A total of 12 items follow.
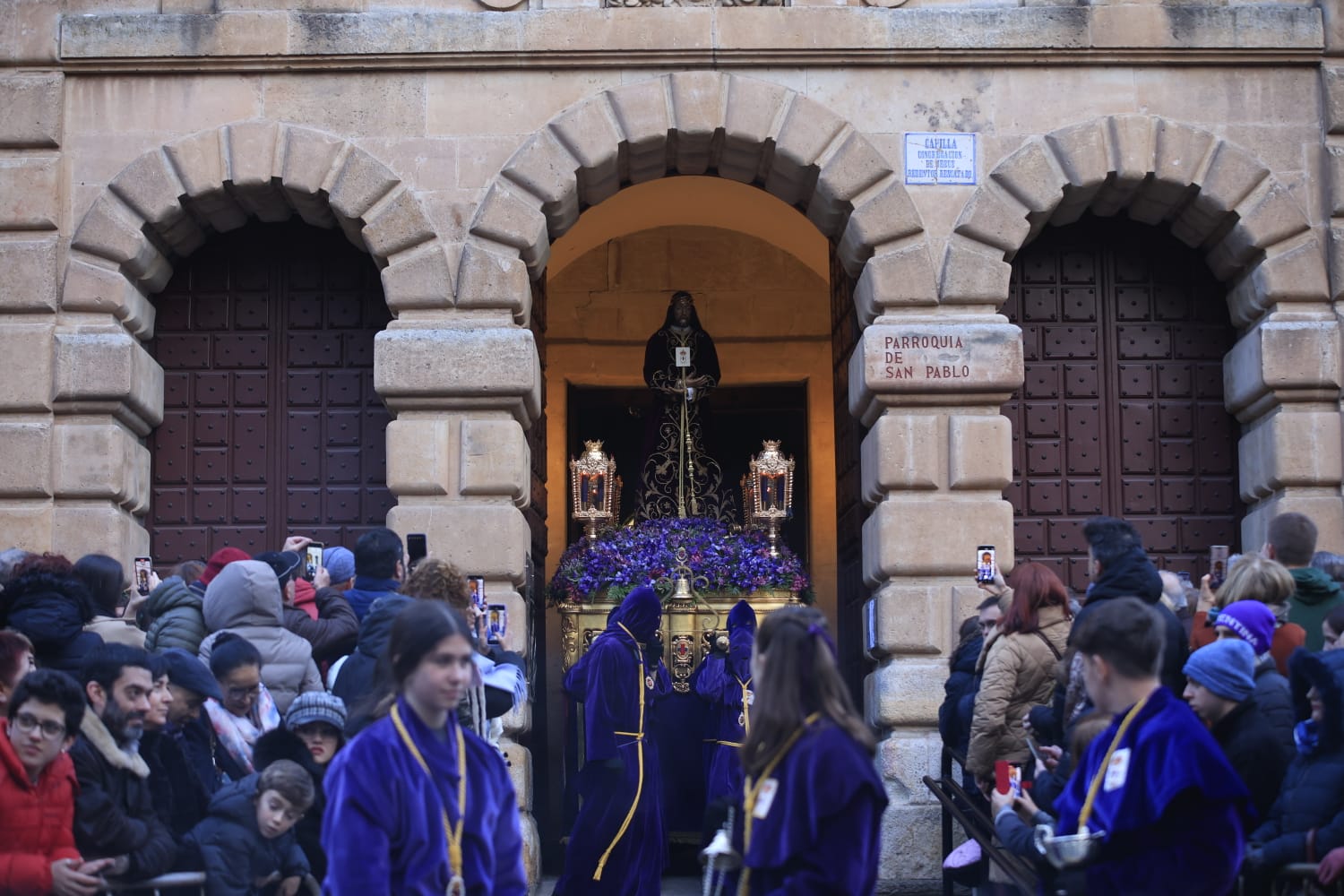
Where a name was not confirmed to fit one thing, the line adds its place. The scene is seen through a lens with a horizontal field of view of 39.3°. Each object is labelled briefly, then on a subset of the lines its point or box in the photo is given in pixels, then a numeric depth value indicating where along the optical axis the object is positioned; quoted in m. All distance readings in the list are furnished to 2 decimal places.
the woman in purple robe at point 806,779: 5.67
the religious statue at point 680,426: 15.40
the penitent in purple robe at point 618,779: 11.10
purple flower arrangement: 13.85
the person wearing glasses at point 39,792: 6.61
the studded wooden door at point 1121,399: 13.37
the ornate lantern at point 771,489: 14.67
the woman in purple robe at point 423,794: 5.44
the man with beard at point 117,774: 6.91
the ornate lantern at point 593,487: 14.70
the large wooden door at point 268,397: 13.38
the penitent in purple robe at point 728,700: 12.59
